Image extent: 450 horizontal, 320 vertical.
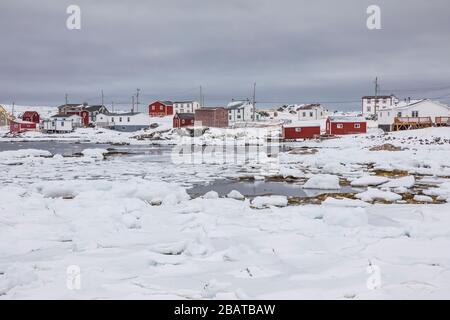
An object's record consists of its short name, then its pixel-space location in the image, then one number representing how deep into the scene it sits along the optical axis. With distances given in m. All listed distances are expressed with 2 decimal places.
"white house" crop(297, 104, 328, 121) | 98.31
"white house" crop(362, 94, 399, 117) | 125.94
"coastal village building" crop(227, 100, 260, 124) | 104.12
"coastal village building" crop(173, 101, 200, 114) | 132.84
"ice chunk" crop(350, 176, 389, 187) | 17.20
